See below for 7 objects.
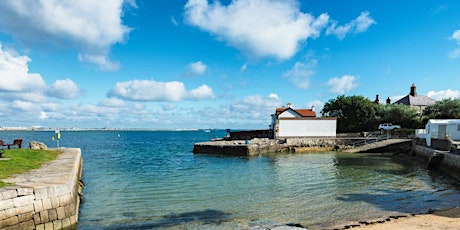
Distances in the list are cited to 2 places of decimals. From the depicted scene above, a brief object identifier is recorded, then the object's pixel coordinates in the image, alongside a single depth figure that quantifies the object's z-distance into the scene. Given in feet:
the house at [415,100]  216.33
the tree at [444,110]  163.94
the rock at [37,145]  82.89
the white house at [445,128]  110.73
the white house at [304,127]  172.04
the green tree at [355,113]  199.82
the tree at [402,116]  186.19
